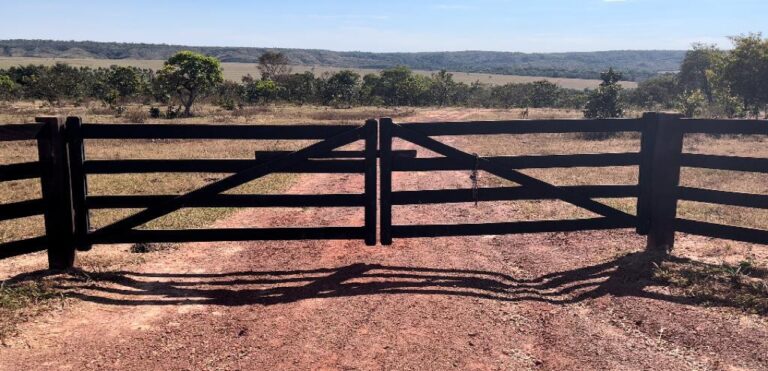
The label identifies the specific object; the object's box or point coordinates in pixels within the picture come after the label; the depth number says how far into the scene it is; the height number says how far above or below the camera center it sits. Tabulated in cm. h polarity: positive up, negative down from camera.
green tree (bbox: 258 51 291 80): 10738 +674
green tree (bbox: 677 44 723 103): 6575 +368
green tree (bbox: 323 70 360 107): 6975 +124
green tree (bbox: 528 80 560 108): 8144 +64
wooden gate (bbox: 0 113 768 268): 702 -93
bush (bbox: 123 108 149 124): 3475 -111
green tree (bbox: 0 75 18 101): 5373 +83
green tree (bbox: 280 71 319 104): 7075 +128
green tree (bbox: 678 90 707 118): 3459 -15
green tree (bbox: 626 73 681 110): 7369 +122
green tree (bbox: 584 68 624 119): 3506 +6
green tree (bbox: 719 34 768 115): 3484 +194
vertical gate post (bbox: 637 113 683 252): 768 -101
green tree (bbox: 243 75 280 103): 6378 +76
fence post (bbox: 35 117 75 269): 688 -111
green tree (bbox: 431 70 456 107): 8019 +140
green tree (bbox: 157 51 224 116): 4391 +180
